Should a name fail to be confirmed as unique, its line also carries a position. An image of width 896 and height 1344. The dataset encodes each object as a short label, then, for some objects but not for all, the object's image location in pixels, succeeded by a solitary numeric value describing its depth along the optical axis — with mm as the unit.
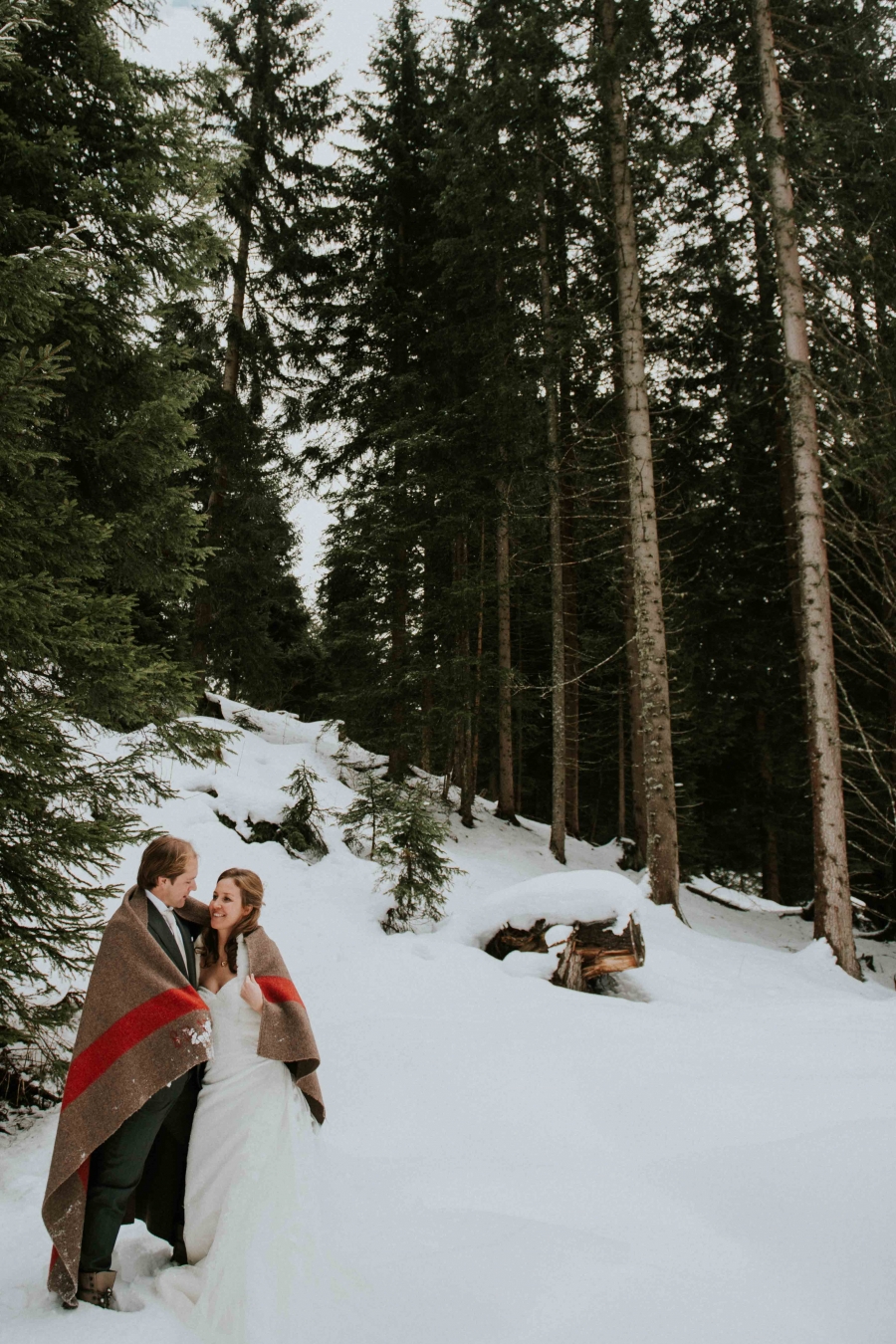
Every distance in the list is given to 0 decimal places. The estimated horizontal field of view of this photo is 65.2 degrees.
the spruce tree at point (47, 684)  3551
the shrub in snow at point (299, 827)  9352
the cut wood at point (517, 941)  6891
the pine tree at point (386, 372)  13156
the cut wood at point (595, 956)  6457
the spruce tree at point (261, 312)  13719
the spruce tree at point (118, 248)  4449
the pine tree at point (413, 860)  7836
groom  2523
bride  2482
